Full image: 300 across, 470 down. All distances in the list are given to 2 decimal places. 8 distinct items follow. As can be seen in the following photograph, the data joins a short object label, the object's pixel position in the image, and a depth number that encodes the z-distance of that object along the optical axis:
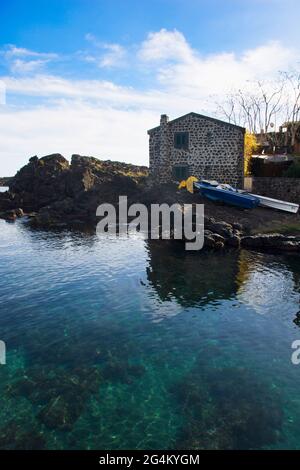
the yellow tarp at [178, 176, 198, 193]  44.61
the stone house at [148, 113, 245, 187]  45.59
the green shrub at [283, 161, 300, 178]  43.34
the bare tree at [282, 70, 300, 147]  58.29
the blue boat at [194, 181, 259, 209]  39.72
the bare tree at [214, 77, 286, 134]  73.38
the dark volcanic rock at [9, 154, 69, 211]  56.66
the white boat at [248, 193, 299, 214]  39.56
